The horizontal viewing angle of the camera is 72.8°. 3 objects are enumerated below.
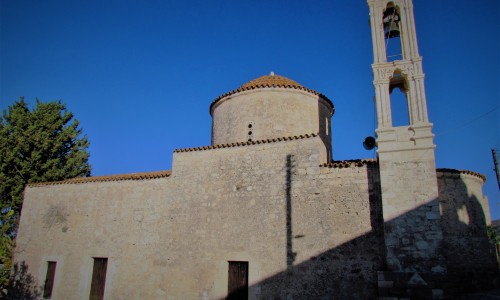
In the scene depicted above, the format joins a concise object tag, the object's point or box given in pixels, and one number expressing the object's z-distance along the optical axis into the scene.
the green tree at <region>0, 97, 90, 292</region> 17.12
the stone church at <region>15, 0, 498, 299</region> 8.62
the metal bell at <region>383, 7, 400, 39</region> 10.90
